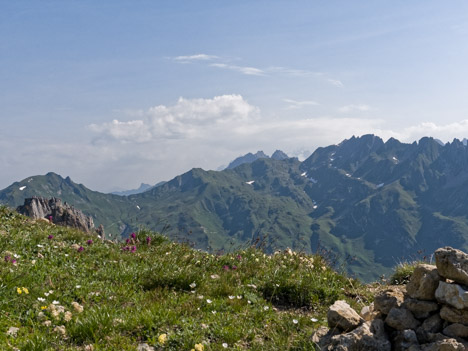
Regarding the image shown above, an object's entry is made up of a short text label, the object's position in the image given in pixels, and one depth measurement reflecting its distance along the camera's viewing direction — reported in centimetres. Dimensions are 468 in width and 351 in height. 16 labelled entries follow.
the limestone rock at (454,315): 571
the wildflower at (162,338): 612
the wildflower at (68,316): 684
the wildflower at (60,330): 643
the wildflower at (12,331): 612
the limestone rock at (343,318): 619
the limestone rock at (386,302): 637
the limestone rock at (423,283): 628
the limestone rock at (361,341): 552
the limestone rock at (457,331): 557
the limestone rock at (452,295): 566
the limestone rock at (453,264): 602
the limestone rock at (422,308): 615
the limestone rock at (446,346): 511
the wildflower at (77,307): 735
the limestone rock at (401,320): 593
